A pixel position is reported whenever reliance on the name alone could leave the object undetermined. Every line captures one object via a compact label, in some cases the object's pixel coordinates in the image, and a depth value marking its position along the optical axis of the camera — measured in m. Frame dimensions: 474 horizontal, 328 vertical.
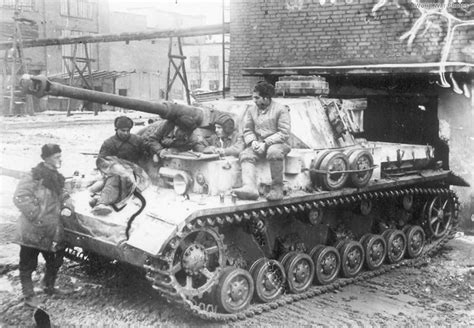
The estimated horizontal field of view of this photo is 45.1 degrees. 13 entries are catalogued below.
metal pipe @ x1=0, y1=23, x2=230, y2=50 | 15.88
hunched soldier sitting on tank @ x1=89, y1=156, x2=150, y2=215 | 6.38
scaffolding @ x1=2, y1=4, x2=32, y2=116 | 22.26
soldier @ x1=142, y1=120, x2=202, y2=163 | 6.98
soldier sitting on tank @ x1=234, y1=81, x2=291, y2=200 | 6.35
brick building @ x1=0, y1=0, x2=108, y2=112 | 30.45
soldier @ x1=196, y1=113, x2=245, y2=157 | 7.50
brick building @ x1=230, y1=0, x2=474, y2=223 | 9.77
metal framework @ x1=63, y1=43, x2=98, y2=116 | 22.98
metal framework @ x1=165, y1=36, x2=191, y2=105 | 16.44
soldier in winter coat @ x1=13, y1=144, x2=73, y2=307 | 5.71
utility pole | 13.18
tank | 5.75
